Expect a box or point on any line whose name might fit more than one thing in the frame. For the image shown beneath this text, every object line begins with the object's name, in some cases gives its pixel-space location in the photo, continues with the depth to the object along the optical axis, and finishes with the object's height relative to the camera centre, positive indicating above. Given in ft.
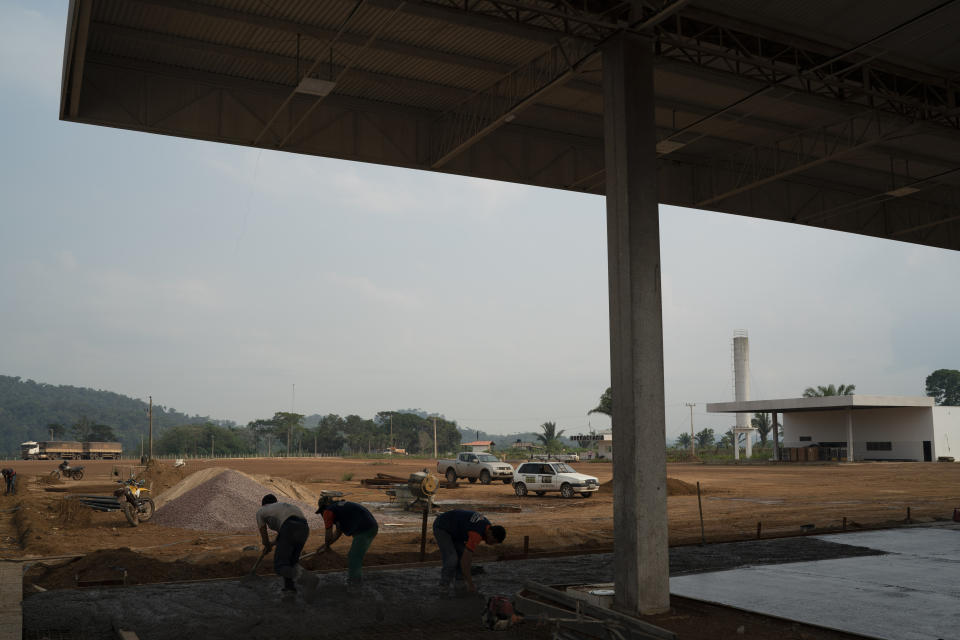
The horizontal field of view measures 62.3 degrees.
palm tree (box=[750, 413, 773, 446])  366.84 +0.94
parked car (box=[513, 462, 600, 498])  106.22 -7.01
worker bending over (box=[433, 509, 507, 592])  34.24 -4.83
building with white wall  204.03 +0.78
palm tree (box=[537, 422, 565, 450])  391.04 -3.46
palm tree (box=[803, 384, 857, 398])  327.88 +15.99
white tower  324.39 +25.18
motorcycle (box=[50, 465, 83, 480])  153.69 -8.52
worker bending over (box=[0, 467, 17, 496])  110.42 -7.19
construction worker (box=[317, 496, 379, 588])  35.27 -4.44
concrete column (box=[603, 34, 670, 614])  33.83 +4.10
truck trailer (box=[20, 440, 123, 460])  329.52 -9.61
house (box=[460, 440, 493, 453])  353.02 -8.02
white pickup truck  129.49 -6.63
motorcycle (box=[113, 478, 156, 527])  69.46 -6.54
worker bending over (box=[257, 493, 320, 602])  33.99 -4.83
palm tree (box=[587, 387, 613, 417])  336.92 +9.75
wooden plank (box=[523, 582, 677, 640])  26.91 -6.88
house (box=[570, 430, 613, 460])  303.48 -6.30
